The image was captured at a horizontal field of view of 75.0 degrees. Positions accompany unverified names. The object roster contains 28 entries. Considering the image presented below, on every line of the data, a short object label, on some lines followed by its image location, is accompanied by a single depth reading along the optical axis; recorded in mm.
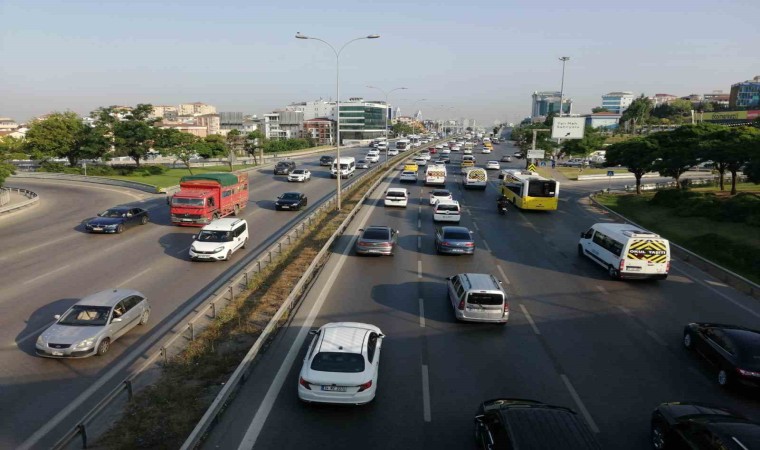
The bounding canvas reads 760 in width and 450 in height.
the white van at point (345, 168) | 56297
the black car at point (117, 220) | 27797
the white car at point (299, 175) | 52688
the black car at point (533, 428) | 7582
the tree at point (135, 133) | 54719
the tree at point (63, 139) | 54688
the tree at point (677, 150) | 41375
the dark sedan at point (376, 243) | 23156
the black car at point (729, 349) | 11789
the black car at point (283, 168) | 59656
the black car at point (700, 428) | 8195
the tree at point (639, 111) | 152750
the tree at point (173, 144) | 55344
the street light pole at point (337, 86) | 31375
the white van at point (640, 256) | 20406
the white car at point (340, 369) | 10391
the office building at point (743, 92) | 193612
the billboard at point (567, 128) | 63281
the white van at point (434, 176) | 49188
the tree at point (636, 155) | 45359
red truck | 29328
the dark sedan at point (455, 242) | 23844
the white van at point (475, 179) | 49062
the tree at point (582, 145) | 76062
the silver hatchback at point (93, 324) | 12852
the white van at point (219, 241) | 22281
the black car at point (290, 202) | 36188
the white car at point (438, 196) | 36188
